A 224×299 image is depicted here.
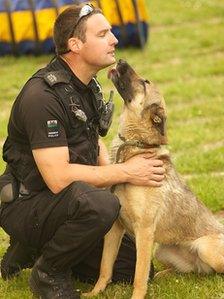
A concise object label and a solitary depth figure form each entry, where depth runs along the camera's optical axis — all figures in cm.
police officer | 830
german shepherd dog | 893
